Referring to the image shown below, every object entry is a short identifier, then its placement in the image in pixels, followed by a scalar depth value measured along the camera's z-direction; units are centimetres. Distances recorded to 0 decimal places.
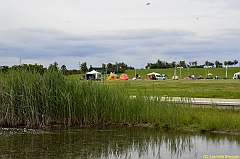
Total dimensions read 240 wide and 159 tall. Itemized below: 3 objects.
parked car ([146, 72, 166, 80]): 8036
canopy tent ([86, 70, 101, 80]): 6982
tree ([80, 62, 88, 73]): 9262
